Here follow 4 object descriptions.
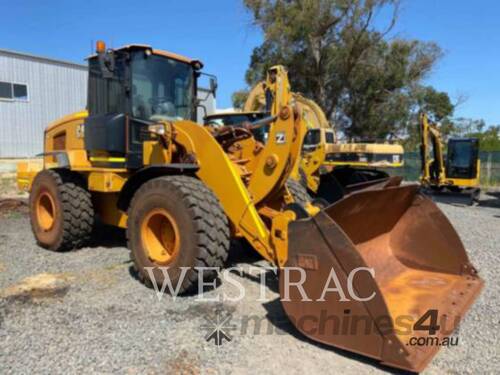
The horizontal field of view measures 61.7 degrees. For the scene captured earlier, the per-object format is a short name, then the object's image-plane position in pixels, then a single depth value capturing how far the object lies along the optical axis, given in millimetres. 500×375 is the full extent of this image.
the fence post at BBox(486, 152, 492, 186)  19531
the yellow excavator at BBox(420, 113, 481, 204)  14430
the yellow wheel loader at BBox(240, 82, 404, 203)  8922
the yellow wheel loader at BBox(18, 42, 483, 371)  2840
